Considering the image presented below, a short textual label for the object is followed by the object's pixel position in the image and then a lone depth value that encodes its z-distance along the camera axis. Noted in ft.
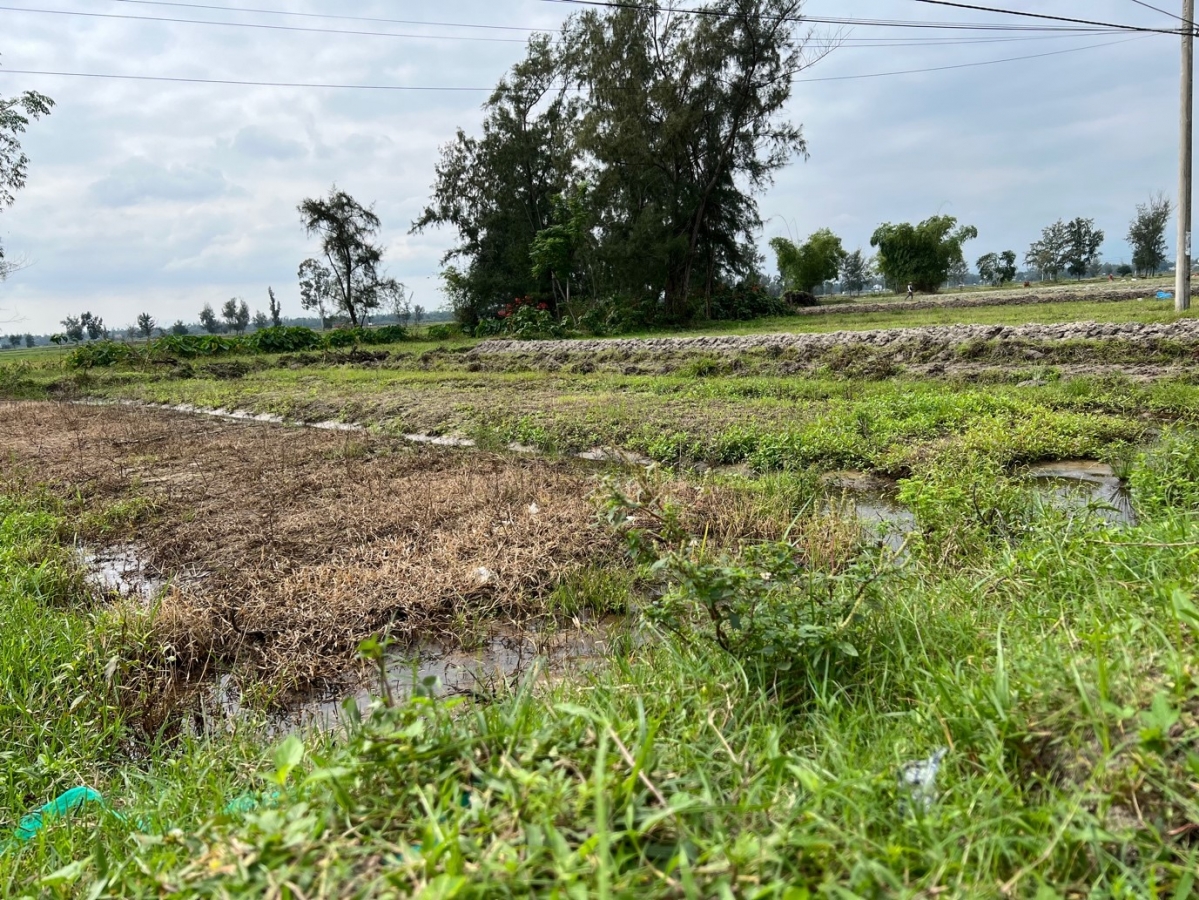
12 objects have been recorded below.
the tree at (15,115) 59.88
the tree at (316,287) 98.99
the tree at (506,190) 90.74
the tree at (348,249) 92.68
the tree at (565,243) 81.92
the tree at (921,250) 120.47
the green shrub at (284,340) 76.54
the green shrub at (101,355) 62.35
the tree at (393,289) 99.96
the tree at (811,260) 131.75
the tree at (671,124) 72.79
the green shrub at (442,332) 89.20
